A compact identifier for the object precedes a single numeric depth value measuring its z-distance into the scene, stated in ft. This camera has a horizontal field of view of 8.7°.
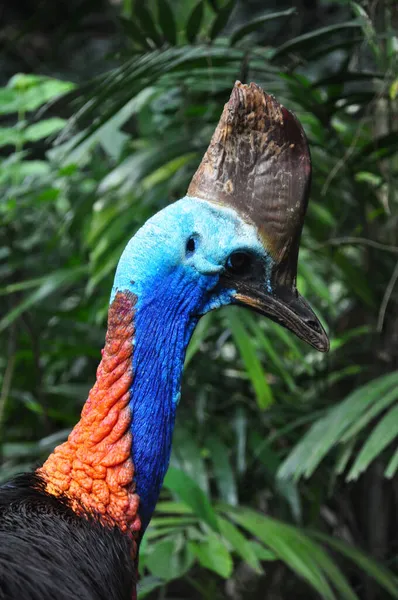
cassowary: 7.04
